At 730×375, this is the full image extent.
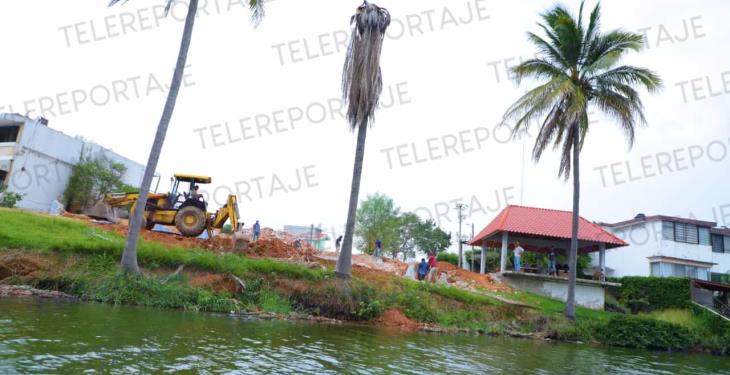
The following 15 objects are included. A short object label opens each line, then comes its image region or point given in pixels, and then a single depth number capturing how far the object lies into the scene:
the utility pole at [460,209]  66.60
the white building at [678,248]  40.31
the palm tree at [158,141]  17.84
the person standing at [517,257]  30.20
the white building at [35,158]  35.44
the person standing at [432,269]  27.44
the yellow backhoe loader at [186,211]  24.73
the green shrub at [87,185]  38.91
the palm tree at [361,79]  21.91
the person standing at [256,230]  30.98
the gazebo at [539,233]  32.16
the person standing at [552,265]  31.11
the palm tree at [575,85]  24.36
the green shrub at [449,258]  50.06
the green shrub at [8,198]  31.56
